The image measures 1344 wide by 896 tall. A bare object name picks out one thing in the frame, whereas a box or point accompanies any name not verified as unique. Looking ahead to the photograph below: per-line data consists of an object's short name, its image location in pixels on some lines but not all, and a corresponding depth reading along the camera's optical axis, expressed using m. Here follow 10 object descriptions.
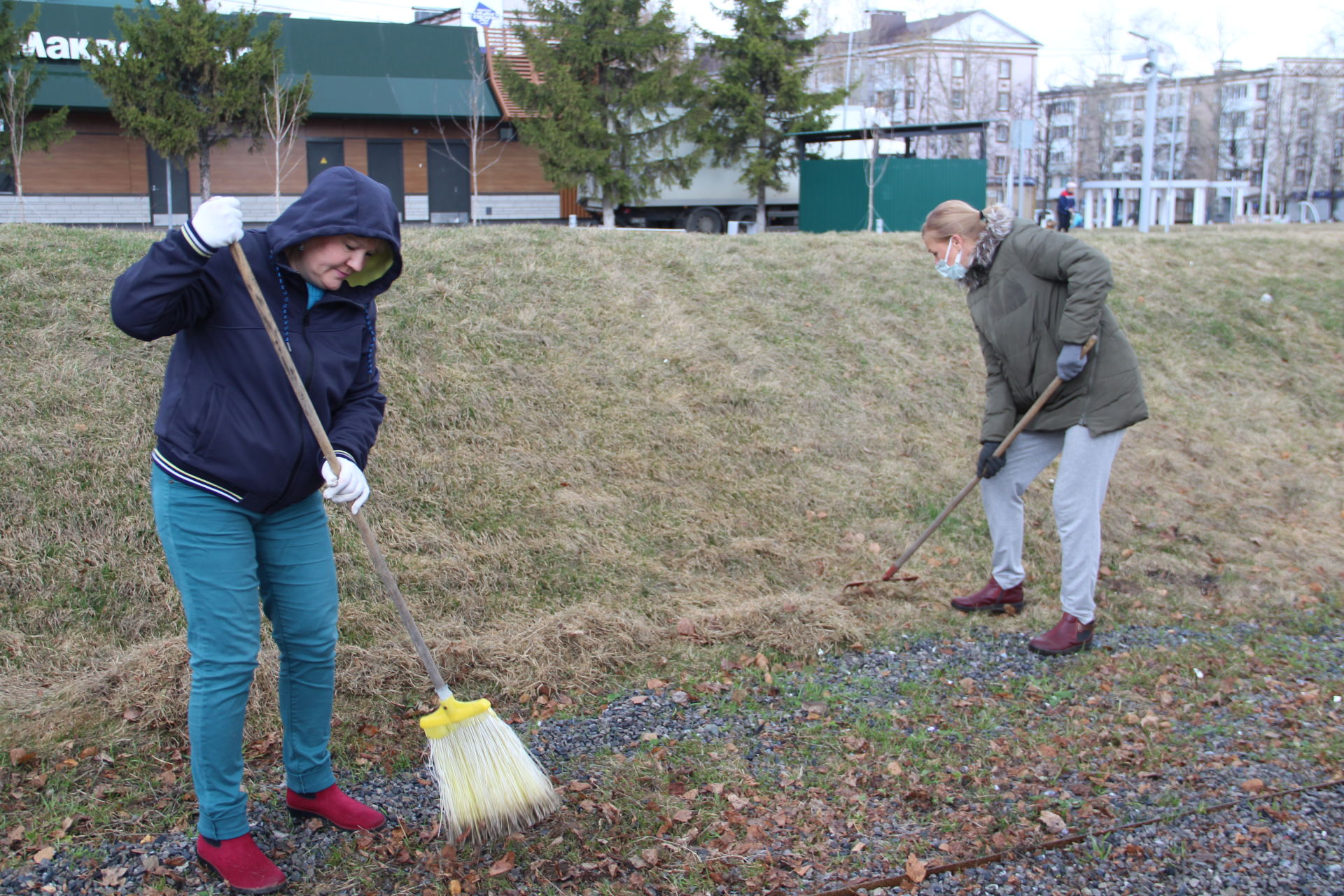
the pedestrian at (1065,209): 21.50
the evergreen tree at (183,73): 16.45
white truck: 21.70
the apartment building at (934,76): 46.53
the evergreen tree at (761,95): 20.36
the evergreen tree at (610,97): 19.58
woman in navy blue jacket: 2.46
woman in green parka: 4.27
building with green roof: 20.06
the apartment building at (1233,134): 51.53
